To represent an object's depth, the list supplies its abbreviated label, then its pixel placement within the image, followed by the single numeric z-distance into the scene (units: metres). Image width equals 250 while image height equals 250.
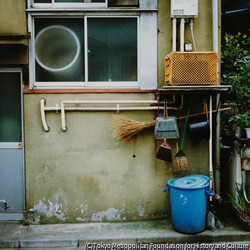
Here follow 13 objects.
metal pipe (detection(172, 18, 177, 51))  5.23
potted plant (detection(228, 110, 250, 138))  5.03
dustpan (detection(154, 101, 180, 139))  4.93
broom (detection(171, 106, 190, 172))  5.10
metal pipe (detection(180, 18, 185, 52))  5.23
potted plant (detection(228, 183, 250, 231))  4.93
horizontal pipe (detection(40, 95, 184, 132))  5.30
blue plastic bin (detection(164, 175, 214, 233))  4.75
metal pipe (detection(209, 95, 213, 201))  5.26
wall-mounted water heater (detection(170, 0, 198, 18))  5.09
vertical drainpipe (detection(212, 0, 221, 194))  5.47
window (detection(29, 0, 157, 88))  5.43
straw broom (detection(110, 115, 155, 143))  5.17
